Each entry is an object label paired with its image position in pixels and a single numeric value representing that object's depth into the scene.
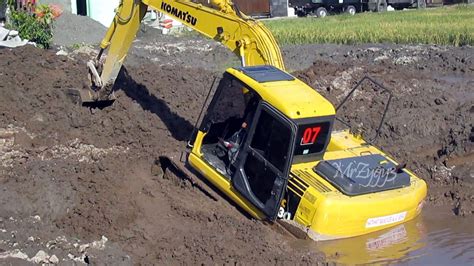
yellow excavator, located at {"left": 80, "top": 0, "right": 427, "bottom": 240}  9.67
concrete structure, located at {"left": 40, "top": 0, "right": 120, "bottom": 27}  29.80
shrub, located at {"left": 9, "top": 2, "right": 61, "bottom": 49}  21.59
